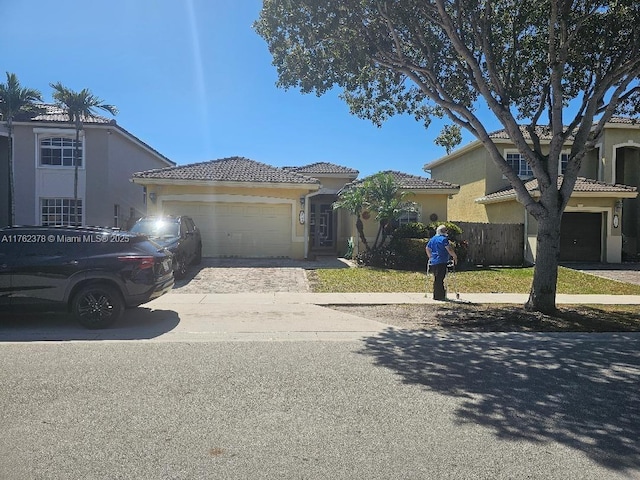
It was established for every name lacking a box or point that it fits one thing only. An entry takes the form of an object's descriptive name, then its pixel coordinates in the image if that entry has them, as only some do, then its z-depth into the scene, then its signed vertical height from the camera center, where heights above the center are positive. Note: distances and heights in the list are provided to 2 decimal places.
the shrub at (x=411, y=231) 16.69 +0.20
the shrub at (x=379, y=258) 16.14 -0.80
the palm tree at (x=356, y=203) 16.73 +1.22
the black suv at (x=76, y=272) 7.29 -0.65
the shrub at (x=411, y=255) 15.84 -0.66
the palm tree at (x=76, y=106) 18.02 +5.23
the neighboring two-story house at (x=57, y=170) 19.14 +2.70
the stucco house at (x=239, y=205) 17.41 +1.19
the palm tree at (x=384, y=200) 16.38 +1.35
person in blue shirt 10.45 -0.50
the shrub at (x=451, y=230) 16.45 +0.25
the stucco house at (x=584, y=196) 18.62 +1.86
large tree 8.84 +4.04
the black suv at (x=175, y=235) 12.45 -0.03
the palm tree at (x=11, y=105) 18.14 +5.28
